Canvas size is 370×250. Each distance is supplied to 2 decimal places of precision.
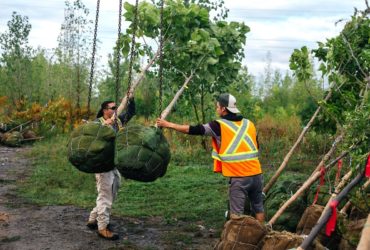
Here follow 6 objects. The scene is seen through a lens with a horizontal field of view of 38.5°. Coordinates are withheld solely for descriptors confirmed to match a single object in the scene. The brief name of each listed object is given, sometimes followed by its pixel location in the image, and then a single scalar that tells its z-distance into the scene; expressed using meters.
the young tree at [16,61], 24.12
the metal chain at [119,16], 5.92
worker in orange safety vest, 5.98
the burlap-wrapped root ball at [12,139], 18.05
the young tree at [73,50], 23.67
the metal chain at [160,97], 5.53
